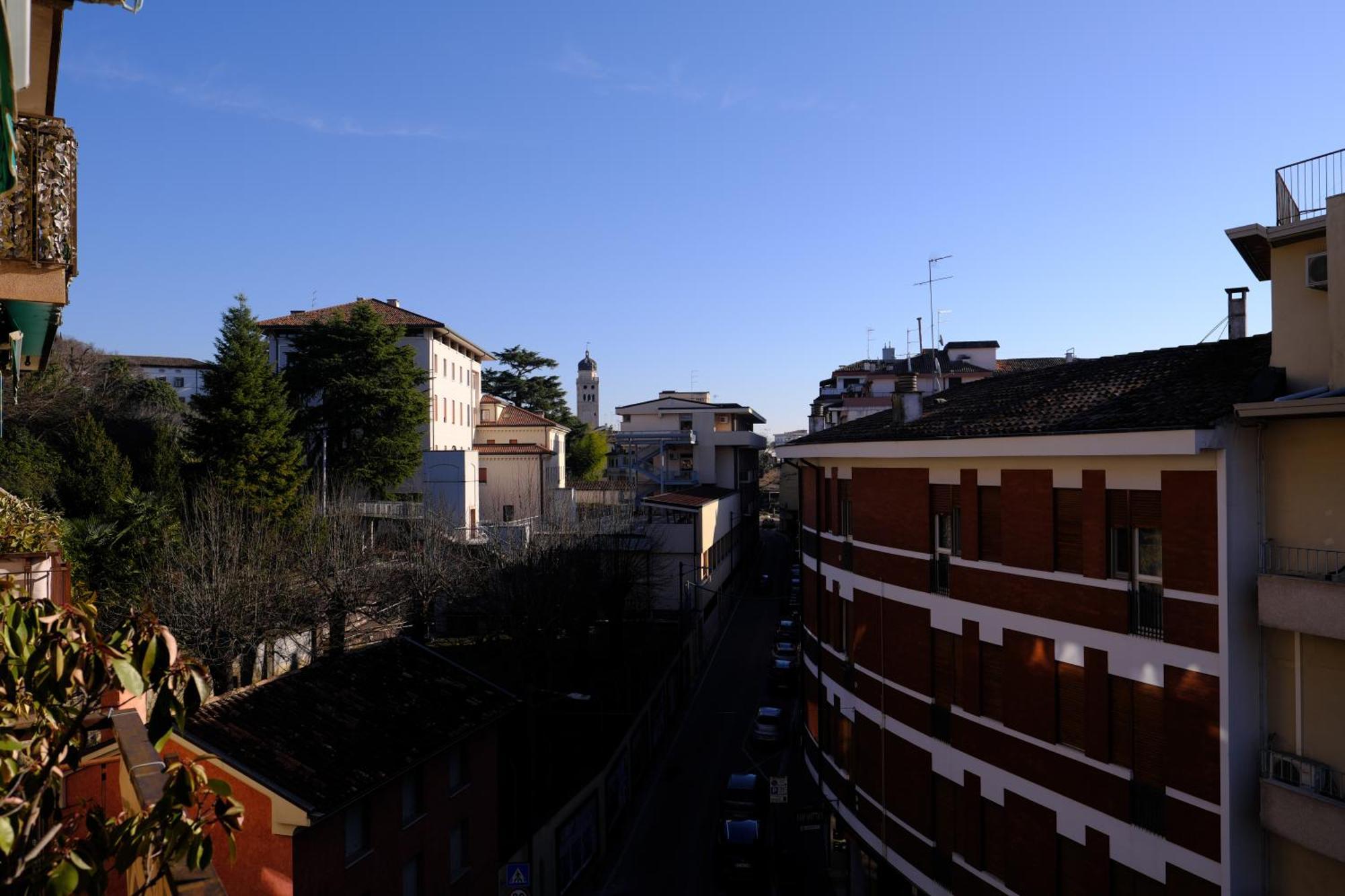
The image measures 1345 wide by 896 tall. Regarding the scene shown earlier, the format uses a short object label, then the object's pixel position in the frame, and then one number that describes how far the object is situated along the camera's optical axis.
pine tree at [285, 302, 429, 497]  44.03
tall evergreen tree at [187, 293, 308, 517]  34.97
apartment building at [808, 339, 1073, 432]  48.75
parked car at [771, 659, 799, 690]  36.03
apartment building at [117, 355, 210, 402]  97.94
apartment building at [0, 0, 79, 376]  6.78
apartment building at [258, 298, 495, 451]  54.22
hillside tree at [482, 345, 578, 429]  85.75
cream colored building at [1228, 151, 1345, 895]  10.00
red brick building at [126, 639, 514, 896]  13.16
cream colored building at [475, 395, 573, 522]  52.75
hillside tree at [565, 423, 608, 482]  81.56
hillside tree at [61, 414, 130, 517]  32.62
